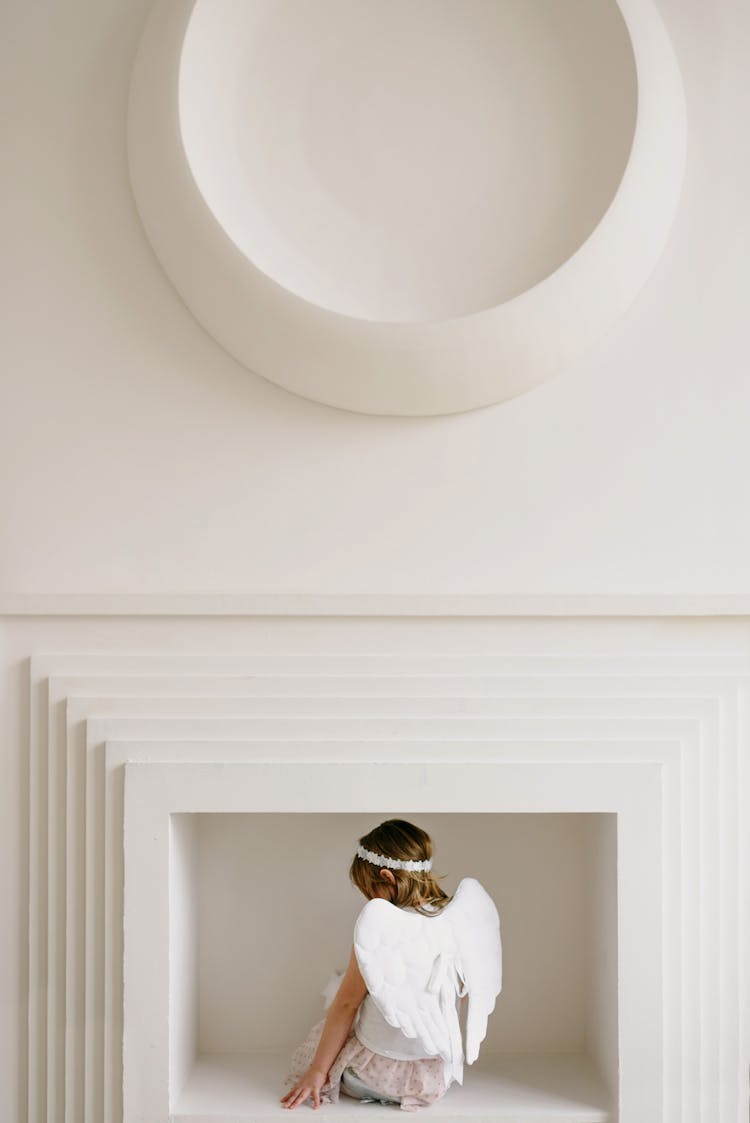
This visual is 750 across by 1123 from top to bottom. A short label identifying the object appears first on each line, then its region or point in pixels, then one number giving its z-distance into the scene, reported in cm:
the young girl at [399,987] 152
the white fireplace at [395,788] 155
